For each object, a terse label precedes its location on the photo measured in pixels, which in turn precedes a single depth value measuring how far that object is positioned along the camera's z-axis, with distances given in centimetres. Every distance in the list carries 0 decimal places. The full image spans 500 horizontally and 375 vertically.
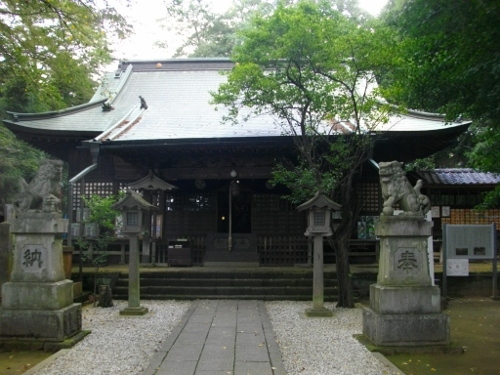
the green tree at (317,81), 962
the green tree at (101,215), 1121
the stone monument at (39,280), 686
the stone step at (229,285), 1155
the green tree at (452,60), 561
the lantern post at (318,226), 960
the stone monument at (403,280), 668
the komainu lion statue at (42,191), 725
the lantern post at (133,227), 960
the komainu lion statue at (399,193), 705
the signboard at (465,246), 1155
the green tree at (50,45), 835
